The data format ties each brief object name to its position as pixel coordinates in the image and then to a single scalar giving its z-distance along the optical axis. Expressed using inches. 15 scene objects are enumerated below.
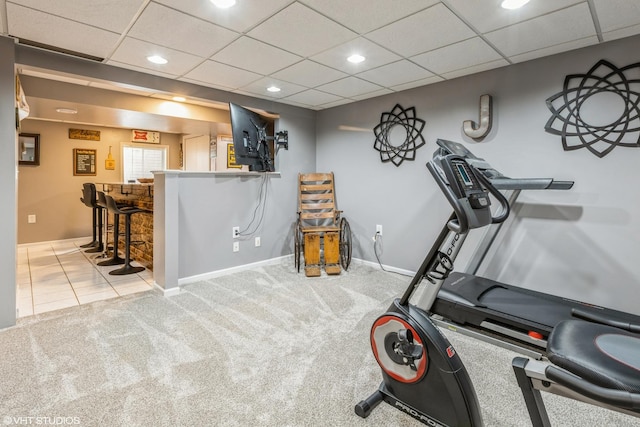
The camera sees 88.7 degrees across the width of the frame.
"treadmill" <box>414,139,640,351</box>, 82.2
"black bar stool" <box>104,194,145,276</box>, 152.6
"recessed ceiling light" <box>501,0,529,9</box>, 76.7
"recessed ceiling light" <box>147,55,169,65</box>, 112.3
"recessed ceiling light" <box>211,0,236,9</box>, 76.9
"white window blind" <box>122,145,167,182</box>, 251.1
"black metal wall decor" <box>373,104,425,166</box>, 150.3
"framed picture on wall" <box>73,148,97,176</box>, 230.4
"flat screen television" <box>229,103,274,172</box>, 148.0
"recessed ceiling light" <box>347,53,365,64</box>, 110.3
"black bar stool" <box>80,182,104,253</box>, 196.2
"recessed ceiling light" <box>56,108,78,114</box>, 151.9
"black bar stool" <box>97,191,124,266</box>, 168.1
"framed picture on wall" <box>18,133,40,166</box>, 208.2
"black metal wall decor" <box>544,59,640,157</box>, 96.7
